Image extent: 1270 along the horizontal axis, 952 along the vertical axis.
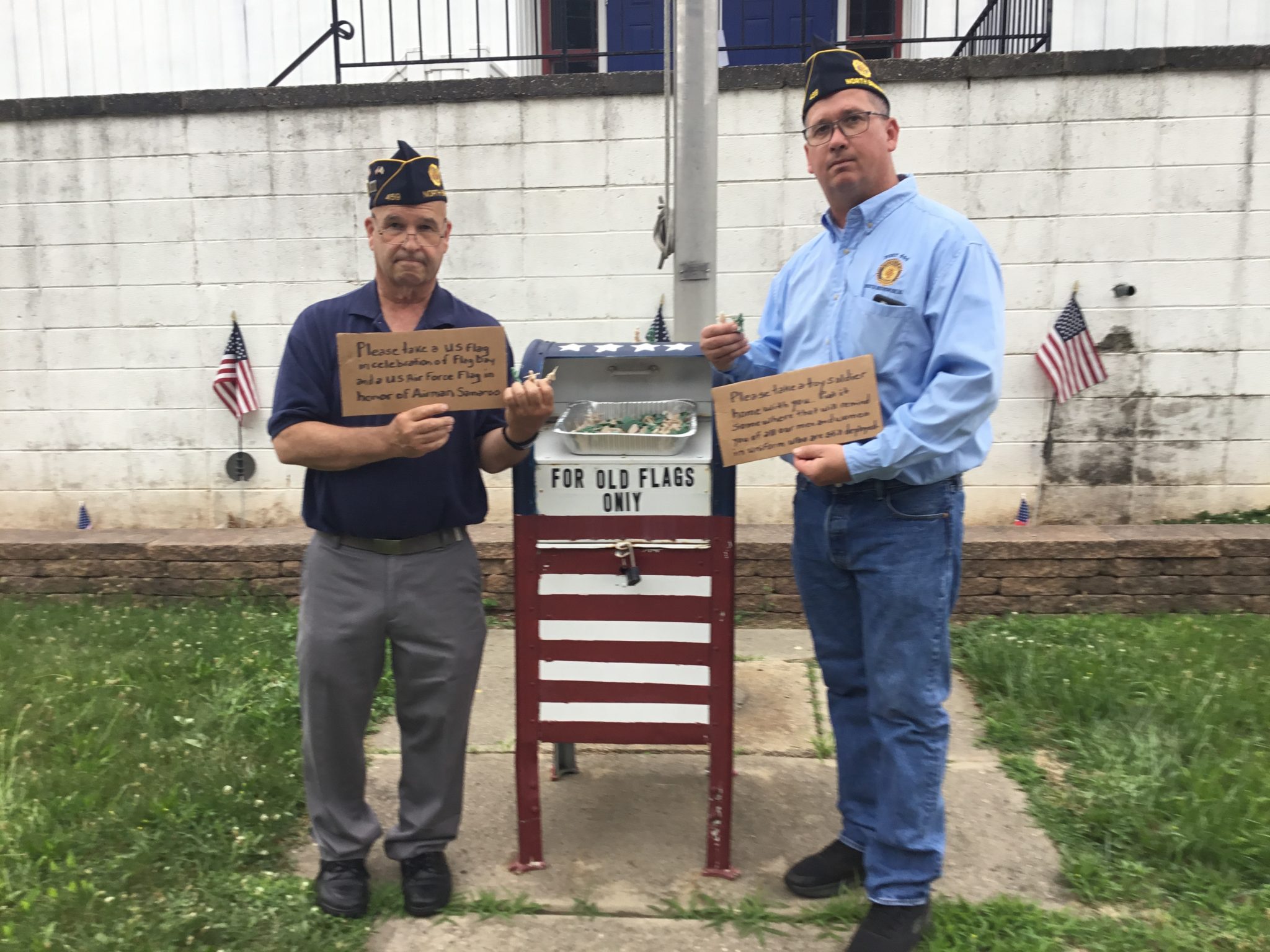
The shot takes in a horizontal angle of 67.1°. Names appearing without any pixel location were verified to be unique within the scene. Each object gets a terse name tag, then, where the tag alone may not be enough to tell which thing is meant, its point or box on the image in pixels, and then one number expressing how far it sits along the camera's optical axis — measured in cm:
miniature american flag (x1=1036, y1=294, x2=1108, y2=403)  521
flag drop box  276
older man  248
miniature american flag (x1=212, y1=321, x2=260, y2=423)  560
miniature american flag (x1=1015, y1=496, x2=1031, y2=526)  541
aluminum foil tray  274
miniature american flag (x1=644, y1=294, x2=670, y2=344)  505
